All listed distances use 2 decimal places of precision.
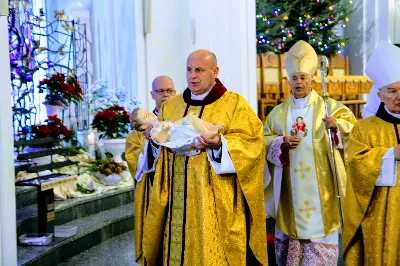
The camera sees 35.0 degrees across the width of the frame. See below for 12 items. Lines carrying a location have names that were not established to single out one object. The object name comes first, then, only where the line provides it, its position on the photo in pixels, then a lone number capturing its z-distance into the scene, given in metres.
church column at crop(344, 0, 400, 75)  14.60
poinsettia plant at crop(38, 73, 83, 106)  6.98
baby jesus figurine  3.57
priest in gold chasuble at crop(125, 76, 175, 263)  4.21
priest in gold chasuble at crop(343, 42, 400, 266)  3.45
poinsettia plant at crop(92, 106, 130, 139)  7.98
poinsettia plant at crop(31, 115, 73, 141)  6.25
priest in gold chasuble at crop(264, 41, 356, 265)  4.91
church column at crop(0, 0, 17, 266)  4.32
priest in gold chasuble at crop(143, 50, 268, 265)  3.72
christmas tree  13.41
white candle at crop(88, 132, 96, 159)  7.98
